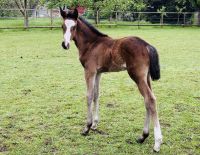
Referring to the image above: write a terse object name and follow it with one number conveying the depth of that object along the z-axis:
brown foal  5.02
